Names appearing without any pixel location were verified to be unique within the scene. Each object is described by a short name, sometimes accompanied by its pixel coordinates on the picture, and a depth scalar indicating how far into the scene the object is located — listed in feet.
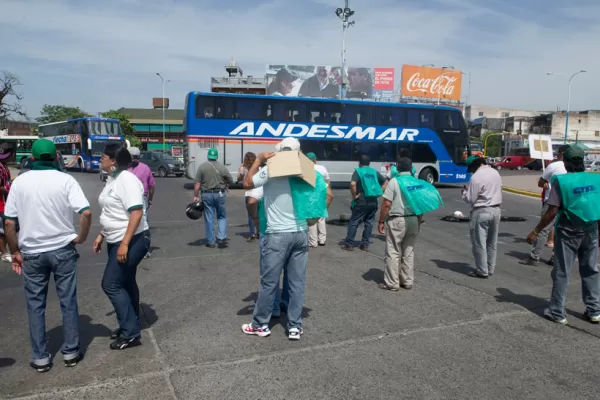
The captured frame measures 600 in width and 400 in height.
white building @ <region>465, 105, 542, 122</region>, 264.93
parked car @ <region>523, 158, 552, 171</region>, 150.86
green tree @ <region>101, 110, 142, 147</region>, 191.68
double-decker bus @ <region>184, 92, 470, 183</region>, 64.49
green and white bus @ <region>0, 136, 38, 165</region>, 121.60
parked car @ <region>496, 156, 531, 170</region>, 155.63
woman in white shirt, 12.50
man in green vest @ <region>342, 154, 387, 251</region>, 25.57
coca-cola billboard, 167.12
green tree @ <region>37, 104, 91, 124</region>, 235.40
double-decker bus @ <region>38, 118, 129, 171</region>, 100.58
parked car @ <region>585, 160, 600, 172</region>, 129.29
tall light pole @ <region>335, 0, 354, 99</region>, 104.63
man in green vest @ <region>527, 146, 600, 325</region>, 15.14
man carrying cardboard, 13.30
